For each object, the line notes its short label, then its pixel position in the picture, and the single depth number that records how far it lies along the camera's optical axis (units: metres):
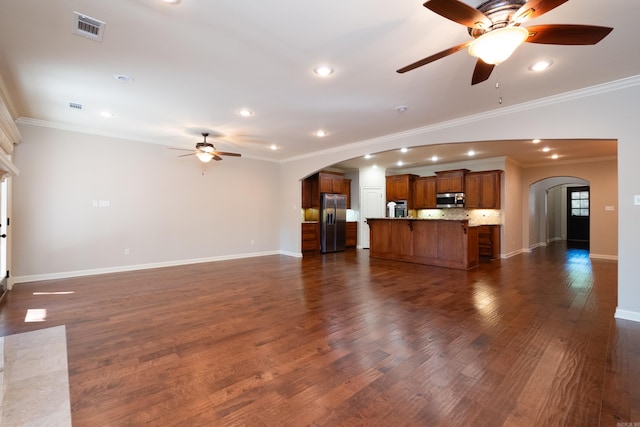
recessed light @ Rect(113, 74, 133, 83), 3.21
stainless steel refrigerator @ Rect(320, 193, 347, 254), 8.34
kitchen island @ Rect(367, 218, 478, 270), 6.04
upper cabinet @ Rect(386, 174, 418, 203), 9.16
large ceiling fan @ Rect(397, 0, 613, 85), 1.67
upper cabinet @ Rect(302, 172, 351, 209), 8.37
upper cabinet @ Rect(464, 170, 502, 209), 7.73
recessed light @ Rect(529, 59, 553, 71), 2.89
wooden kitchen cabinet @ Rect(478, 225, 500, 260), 7.67
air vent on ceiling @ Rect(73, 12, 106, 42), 2.27
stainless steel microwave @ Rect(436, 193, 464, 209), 8.34
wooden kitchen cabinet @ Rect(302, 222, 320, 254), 8.30
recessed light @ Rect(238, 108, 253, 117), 4.28
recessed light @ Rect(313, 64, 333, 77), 3.00
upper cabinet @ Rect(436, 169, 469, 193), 8.27
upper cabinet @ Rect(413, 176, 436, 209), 8.99
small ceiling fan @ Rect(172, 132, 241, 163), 5.54
